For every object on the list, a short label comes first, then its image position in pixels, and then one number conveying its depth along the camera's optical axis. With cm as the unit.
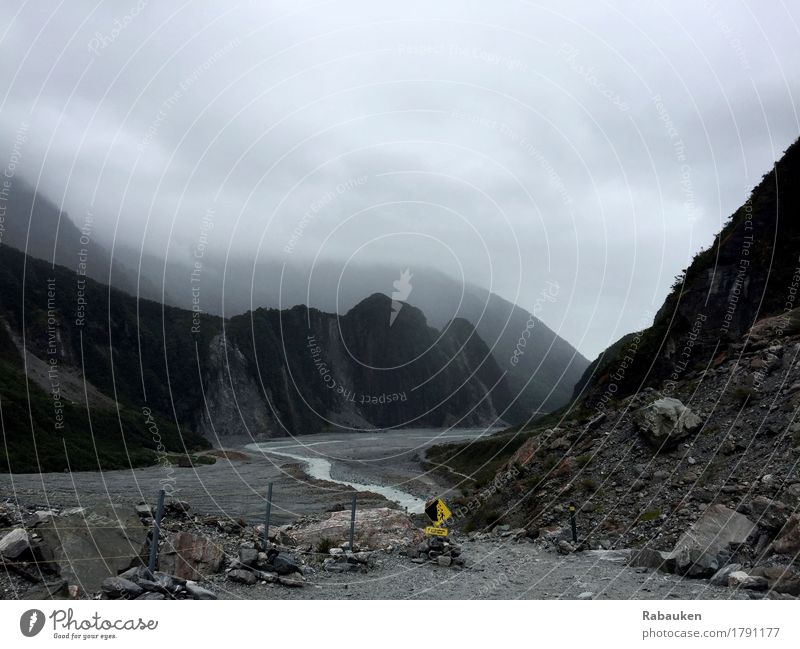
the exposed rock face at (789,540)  1065
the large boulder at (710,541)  1113
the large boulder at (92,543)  948
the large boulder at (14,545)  942
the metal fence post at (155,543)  942
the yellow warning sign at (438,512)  1190
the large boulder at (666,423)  1794
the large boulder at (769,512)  1169
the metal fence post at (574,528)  1502
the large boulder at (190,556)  1046
